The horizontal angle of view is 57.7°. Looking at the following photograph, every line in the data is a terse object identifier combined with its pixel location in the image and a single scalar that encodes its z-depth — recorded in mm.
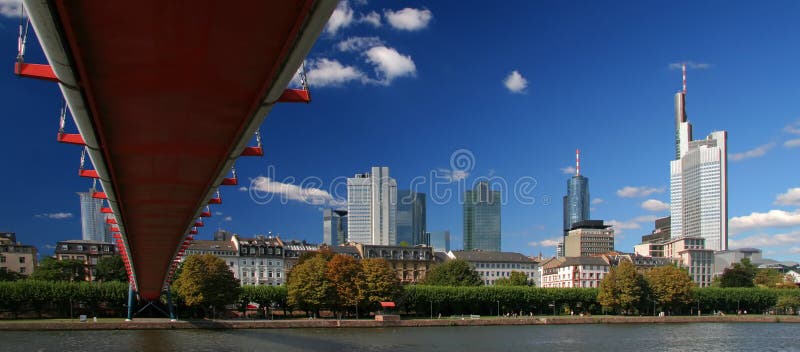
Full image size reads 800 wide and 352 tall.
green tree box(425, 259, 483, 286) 123250
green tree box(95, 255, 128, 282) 117312
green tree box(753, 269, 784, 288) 155875
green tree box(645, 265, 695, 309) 110875
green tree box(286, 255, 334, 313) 88938
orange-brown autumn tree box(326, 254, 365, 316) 90438
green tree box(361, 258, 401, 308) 91875
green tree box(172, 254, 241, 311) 86875
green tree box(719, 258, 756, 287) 148375
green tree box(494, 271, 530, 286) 135750
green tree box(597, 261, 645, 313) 107812
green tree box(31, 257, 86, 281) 116500
